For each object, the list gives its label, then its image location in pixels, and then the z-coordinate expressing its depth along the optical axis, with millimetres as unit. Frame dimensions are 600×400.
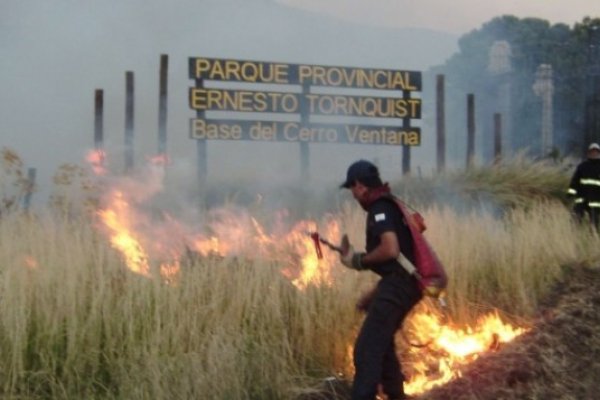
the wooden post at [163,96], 16938
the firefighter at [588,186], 13062
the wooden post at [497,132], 19875
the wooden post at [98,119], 16828
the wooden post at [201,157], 16969
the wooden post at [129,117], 16734
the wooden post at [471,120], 19639
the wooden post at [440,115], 19062
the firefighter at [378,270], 6203
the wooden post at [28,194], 9602
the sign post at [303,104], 17312
